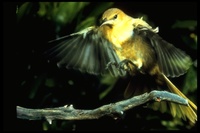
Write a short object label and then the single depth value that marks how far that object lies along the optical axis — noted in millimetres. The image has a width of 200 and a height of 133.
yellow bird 5855
